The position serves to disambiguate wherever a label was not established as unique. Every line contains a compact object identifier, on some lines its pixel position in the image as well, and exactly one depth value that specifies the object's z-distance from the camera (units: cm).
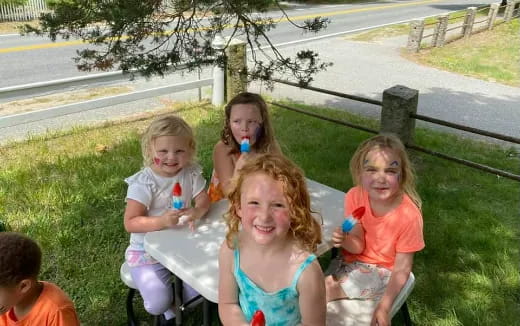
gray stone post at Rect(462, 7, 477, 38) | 1420
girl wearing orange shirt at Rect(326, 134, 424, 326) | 225
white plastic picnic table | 203
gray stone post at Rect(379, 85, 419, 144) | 475
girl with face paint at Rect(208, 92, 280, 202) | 291
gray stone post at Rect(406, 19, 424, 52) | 1227
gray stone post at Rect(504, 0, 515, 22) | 1673
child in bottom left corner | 185
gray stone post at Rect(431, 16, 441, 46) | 1283
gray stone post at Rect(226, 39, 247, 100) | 641
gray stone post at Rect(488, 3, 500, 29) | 1535
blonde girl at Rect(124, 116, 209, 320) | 240
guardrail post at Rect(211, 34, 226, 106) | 705
